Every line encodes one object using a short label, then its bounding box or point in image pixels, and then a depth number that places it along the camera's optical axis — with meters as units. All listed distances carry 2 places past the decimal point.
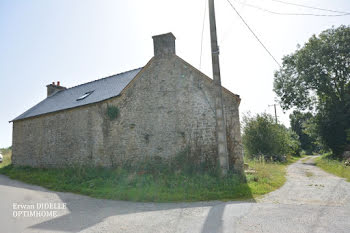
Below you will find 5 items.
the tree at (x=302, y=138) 53.06
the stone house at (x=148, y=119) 11.36
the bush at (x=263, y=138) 21.73
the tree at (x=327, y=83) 21.53
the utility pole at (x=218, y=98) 8.70
